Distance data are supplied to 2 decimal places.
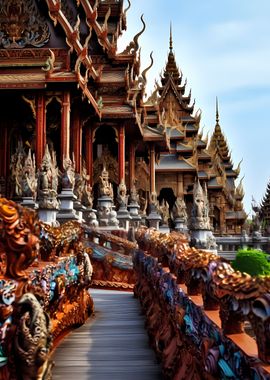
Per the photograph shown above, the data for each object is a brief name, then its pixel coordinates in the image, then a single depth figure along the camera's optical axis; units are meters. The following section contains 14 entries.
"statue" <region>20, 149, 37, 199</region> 12.88
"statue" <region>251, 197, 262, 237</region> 23.19
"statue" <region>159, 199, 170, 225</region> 23.20
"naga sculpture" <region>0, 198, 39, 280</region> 2.35
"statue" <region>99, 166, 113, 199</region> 17.56
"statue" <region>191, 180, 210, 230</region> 16.30
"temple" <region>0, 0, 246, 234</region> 15.85
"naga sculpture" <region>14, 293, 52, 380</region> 2.15
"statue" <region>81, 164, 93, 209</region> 16.53
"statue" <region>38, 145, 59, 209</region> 11.47
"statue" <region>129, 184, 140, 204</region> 21.00
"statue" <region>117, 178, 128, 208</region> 19.25
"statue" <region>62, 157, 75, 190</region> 13.84
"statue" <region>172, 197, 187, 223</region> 22.89
